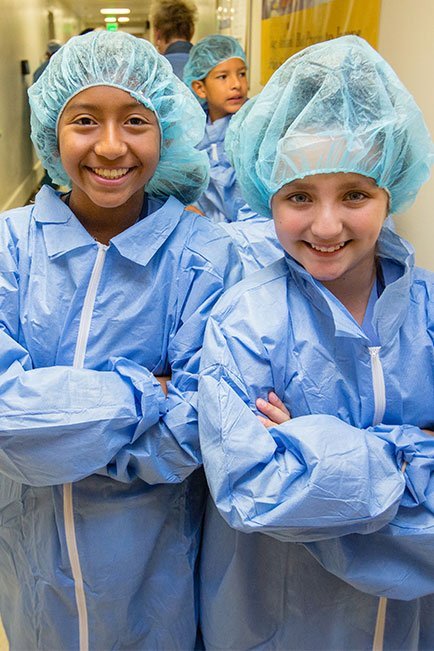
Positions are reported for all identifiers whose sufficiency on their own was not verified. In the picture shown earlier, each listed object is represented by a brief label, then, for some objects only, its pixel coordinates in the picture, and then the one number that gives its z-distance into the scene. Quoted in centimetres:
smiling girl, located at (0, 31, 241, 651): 108
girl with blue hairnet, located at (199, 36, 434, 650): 86
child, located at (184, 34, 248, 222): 260
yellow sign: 196
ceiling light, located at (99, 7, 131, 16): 1237
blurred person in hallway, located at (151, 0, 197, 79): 326
